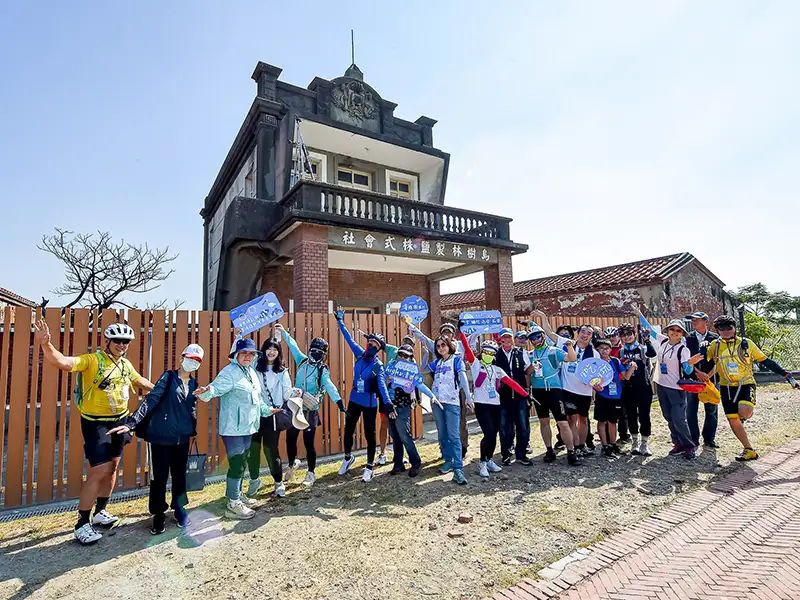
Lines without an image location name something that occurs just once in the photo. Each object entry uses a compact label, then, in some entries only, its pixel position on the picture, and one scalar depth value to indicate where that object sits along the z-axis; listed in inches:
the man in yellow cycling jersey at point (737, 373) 220.4
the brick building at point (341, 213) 364.8
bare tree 704.4
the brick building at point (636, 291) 546.9
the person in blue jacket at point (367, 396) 205.6
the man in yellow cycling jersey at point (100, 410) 145.7
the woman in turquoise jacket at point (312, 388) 203.3
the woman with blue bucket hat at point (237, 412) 161.3
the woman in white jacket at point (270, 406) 184.2
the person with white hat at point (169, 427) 148.6
